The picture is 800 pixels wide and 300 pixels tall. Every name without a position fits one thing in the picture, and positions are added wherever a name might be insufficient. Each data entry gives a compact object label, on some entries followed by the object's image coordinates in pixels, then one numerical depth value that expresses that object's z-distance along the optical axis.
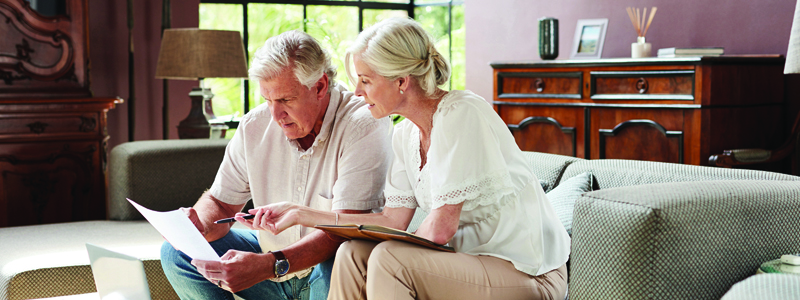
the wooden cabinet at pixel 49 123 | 3.23
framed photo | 3.88
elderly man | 1.52
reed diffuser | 3.45
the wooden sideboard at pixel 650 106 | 3.04
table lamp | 3.53
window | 5.20
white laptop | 1.50
